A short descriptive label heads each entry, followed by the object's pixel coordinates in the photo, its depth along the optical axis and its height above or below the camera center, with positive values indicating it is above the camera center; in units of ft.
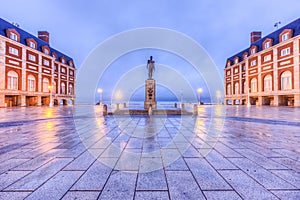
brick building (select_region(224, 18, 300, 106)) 89.73 +23.06
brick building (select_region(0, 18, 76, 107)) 85.97 +22.14
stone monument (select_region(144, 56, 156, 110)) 60.85 +3.72
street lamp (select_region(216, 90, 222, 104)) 178.29 +7.25
